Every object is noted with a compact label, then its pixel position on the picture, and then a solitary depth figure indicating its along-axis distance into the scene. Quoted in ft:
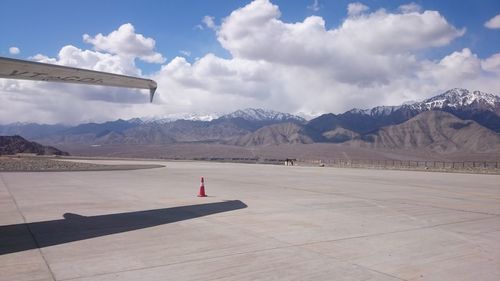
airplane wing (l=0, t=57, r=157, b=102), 31.37
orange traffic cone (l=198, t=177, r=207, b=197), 57.52
